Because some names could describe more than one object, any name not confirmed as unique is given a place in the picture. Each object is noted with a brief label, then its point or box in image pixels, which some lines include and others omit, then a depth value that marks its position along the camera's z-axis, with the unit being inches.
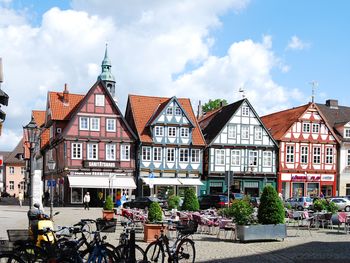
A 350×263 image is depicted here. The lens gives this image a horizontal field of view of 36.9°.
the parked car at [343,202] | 1667.2
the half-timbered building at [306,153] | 2105.1
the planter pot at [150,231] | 636.7
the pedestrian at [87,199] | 1556.3
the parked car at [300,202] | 1603.0
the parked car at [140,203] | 1504.7
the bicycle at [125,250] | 380.5
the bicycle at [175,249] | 435.8
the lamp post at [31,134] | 699.4
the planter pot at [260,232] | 649.0
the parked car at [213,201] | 1470.2
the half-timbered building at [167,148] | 1923.0
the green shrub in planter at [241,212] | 655.1
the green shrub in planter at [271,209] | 663.8
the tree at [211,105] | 2797.7
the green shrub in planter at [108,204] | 944.9
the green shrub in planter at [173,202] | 1091.2
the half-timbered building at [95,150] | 1811.0
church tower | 2566.4
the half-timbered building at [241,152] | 2010.3
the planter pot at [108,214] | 912.6
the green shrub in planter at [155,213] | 656.4
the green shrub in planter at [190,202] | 981.2
